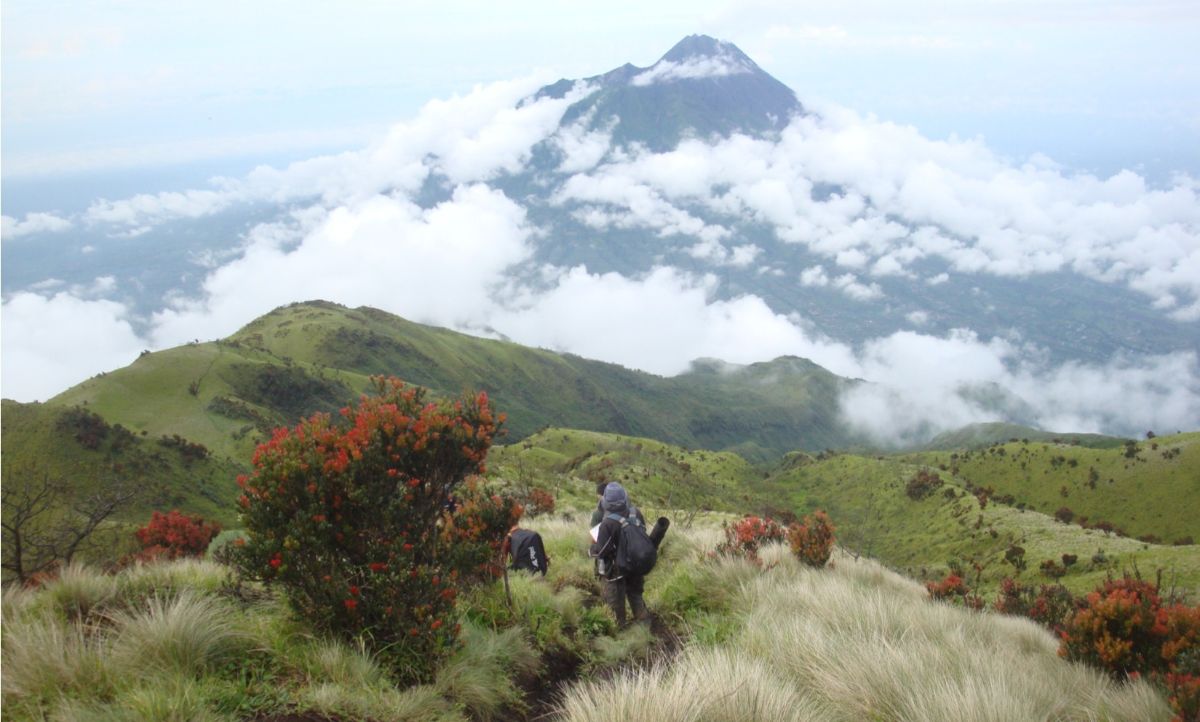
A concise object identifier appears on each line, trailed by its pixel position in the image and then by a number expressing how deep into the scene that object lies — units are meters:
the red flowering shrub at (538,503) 18.02
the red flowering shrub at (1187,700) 4.92
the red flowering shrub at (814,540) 11.07
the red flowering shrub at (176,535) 13.45
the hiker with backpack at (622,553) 8.13
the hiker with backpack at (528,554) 10.38
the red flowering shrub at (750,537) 11.03
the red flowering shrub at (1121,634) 7.20
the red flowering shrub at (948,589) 11.48
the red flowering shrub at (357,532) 5.61
